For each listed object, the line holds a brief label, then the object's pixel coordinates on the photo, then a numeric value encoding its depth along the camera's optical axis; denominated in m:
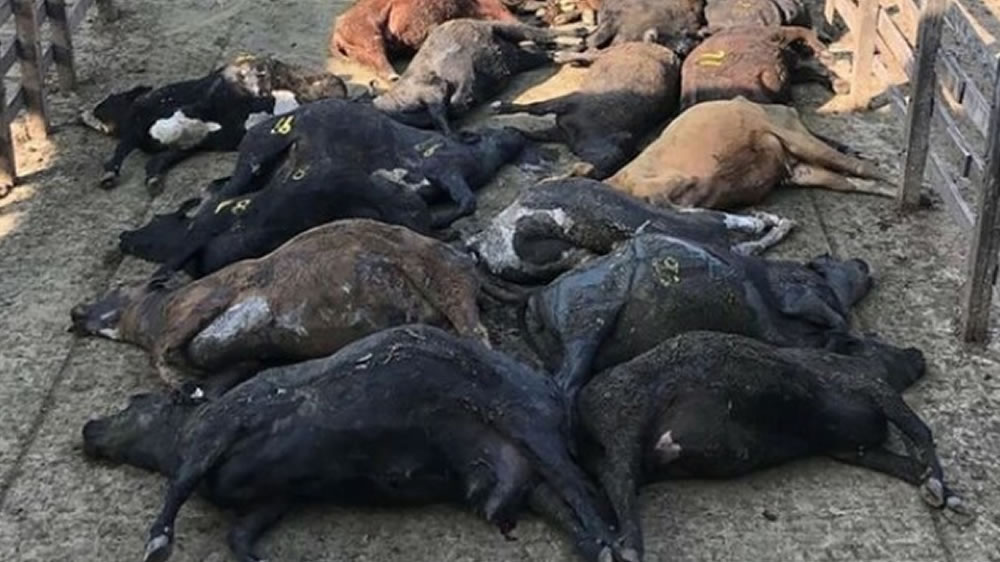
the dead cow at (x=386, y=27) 8.78
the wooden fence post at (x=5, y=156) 7.32
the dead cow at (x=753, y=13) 8.66
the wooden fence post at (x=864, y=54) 7.90
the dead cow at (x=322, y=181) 6.28
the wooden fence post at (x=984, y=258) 5.82
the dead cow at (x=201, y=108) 7.65
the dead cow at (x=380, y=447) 4.71
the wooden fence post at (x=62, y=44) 8.40
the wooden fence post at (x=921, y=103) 6.73
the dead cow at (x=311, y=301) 5.47
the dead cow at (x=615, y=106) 7.47
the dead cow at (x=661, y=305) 5.44
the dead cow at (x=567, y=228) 6.16
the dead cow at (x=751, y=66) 7.78
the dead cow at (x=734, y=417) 4.86
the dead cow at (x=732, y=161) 6.81
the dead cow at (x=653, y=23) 8.56
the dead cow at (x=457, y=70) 7.94
